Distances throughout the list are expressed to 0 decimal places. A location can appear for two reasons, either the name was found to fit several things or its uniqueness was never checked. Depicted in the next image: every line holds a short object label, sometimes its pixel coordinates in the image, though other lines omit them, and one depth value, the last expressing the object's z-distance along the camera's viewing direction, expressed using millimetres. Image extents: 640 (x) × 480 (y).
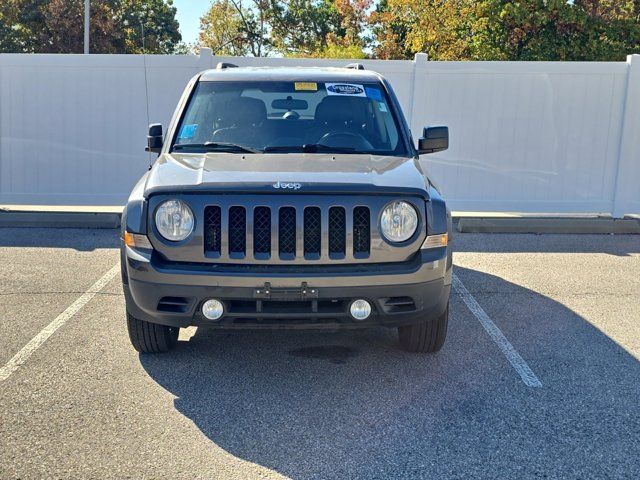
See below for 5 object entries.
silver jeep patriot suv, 4203
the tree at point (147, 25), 38516
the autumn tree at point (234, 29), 42438
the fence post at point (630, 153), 10023
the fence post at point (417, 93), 10117
